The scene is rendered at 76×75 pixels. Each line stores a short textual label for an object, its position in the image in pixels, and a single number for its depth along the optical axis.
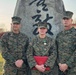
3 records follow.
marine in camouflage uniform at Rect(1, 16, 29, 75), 4.42
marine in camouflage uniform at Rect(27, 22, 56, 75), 4.32
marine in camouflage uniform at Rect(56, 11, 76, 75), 4.31
